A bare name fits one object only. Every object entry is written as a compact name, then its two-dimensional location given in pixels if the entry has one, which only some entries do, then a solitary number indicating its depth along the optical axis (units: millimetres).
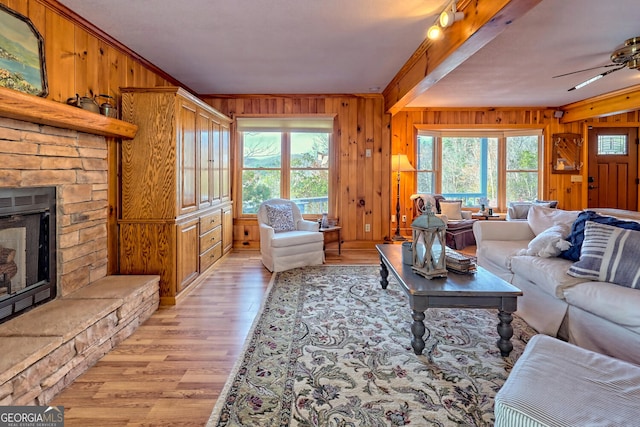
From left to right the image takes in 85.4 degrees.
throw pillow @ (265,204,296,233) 4633
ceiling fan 3352
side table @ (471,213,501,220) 5770
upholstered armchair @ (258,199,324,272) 4172
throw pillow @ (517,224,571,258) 2730
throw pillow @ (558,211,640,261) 2570
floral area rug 1647
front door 6570
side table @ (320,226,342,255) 5220
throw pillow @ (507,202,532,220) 5384
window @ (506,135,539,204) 6613
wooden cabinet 3154
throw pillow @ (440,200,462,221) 5801
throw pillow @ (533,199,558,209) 5434
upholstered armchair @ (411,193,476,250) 5453
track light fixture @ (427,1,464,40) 2523
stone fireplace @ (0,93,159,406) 1782
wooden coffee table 2107
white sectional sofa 1928
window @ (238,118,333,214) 5656
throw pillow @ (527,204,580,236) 3101
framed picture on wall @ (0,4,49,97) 2113
